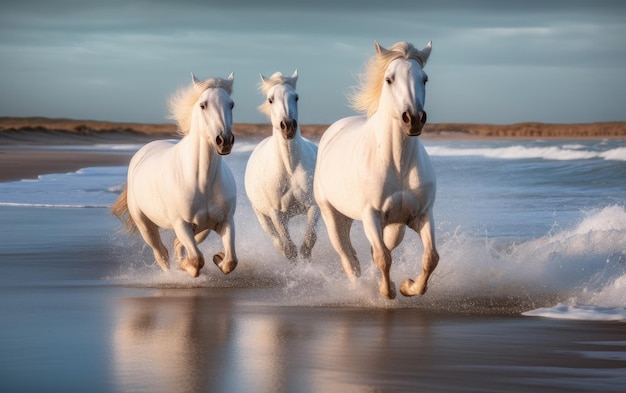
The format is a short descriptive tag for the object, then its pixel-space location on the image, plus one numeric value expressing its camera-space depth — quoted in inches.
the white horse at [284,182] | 866.8
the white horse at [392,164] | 647.1
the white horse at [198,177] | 761.0
